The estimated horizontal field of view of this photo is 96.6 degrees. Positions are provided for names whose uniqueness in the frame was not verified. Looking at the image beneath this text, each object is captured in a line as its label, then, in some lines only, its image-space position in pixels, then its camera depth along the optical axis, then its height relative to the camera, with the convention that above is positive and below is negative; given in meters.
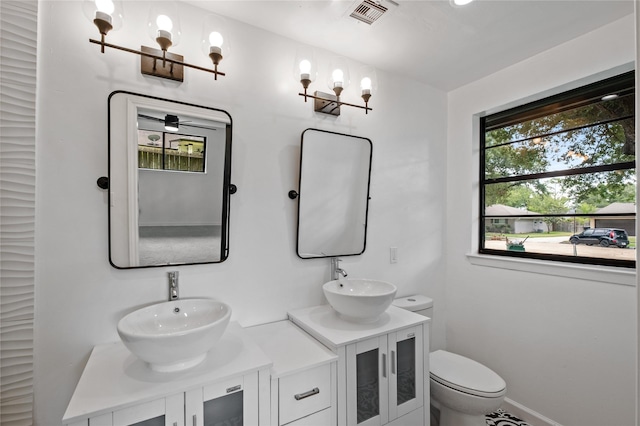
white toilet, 1.53 -0.96
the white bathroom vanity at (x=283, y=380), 0.93 -0.63
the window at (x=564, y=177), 1.65 +0.26
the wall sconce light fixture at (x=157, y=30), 1.14 +0.78
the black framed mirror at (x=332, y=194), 1.73 +0.14
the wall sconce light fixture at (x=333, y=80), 1.64 +0.83
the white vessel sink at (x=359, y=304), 1.37 -0.44
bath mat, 1.88 -1.37
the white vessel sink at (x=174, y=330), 0.93 -0.45
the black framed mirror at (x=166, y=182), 1.26 +0.15
